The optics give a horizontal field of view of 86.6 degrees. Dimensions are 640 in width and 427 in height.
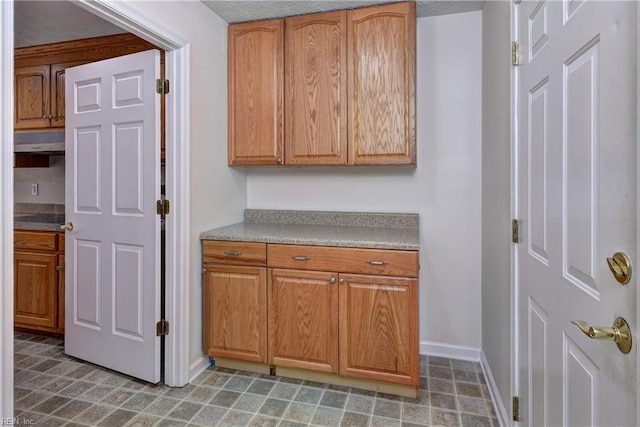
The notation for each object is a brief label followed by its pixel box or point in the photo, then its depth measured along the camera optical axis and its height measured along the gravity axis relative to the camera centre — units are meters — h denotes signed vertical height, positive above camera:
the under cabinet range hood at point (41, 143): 2.75 +0.56
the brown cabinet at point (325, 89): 2.16 +0.82
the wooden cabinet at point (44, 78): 2.69 +1.10
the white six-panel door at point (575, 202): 0.74 +0.02
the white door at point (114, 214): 2.04 -0.02
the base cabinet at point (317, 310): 1.88 -0.59
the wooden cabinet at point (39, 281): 2.64 -0.56
